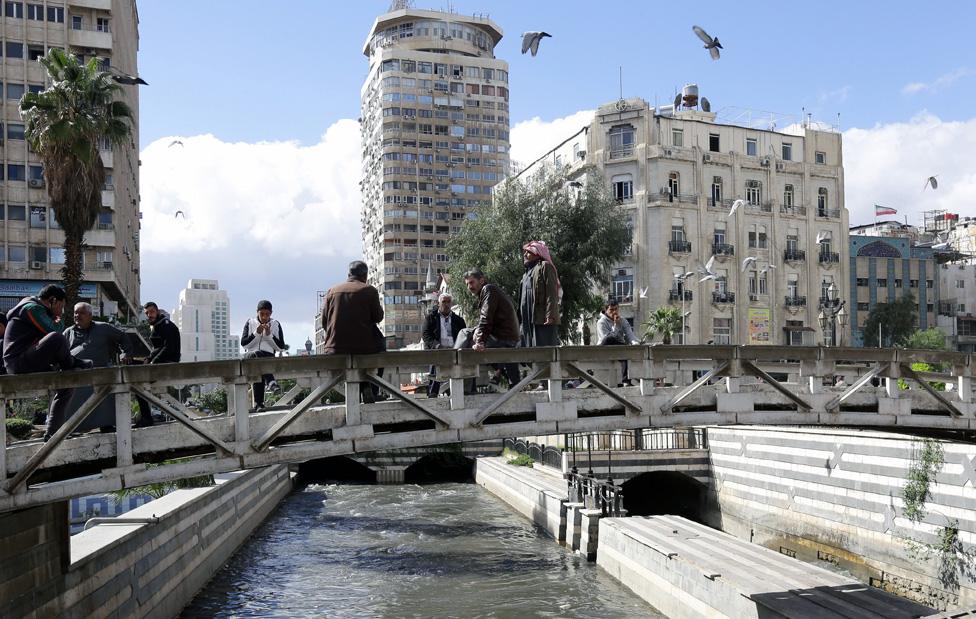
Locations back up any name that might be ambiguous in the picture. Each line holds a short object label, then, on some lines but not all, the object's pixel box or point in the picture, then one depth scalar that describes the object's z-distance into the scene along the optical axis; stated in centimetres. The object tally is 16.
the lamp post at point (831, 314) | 6306
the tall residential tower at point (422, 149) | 11519
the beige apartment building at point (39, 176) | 5438
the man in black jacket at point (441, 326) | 1496
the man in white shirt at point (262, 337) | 1480
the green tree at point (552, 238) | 4900
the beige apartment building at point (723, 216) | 5944
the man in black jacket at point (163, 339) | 1324
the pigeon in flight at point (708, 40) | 4325
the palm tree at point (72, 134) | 3378
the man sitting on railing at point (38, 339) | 1112
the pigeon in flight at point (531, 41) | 4600
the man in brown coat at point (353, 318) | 1198
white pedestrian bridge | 1088
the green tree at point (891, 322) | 7262
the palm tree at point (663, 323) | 5647
